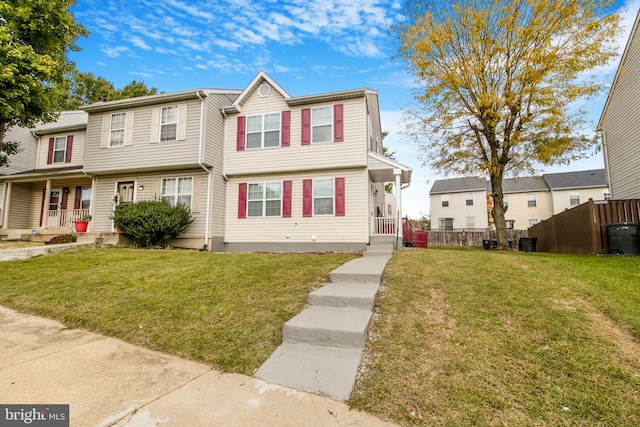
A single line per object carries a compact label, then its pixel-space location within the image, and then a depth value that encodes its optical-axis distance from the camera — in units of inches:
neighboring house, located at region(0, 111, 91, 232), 567.8
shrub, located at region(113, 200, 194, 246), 438.9
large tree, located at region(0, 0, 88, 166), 412.5
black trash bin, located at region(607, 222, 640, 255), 350.0
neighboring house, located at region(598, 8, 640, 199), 465.1
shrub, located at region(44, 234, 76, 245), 478.3
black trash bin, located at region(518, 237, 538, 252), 585.9
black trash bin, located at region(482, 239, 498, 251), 720.3
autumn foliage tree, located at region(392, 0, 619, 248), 467.8
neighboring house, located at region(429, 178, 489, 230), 1272.1
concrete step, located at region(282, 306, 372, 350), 139.5
